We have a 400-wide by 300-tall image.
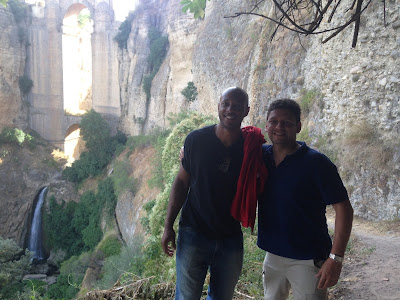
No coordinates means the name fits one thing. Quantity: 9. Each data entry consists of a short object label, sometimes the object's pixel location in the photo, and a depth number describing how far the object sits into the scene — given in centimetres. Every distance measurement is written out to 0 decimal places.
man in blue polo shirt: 183
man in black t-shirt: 208
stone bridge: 2523
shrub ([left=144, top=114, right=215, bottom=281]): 554
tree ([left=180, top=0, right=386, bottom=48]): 211
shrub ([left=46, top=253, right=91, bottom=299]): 1481
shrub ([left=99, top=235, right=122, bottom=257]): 1577
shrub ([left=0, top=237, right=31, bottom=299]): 1151
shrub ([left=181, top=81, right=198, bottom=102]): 1852
